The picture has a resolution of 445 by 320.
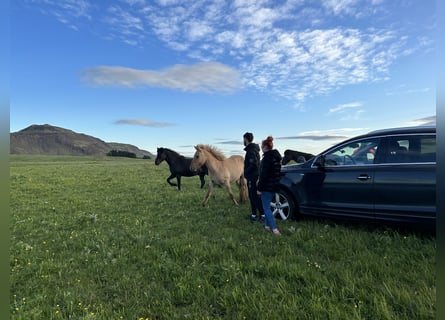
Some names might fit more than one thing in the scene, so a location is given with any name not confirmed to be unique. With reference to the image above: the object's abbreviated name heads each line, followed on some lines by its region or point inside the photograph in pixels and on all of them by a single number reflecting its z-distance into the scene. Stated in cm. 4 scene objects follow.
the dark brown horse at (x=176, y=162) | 1472
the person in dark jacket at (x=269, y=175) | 637
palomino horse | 973
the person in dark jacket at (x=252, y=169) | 756
